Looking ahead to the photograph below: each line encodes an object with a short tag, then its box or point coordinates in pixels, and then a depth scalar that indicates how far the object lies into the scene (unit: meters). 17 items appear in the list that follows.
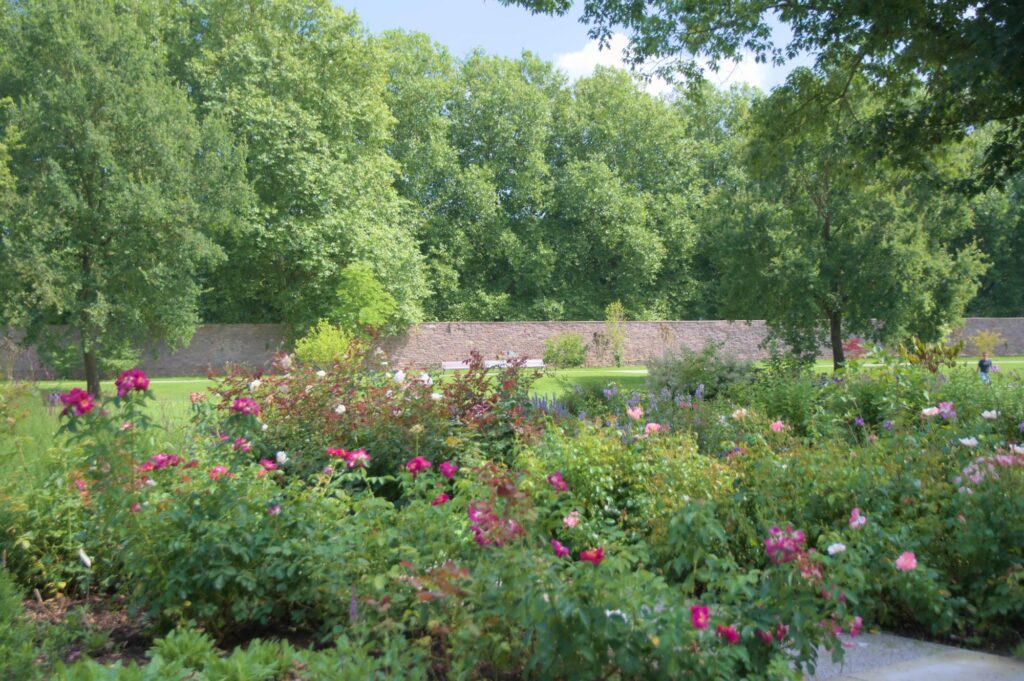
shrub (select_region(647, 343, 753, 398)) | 10.62
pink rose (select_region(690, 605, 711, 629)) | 2.34
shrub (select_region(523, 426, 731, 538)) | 4.48
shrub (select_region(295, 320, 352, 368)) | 17.54
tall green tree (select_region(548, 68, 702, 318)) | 36.59
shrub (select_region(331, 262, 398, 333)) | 26.12
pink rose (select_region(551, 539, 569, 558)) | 2.87
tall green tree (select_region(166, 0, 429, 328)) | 25.67
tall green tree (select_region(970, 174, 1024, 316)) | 37.84
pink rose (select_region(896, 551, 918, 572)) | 2.97
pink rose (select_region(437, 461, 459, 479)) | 3.51
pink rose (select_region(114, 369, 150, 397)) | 3.79
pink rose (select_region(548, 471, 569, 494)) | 3.05
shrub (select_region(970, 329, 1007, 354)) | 32.28
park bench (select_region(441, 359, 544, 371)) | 25.60
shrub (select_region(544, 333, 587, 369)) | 28.81
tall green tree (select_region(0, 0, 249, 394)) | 18.61
